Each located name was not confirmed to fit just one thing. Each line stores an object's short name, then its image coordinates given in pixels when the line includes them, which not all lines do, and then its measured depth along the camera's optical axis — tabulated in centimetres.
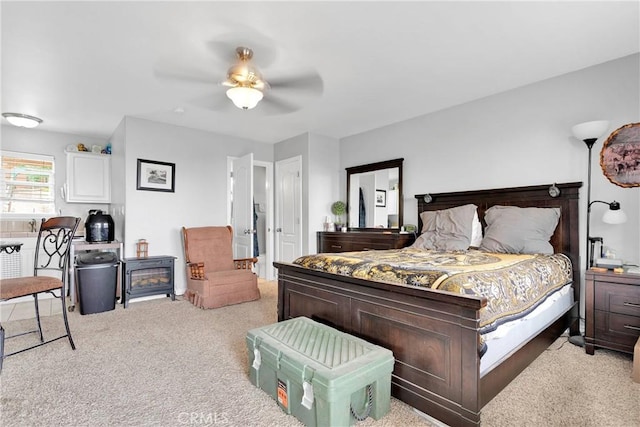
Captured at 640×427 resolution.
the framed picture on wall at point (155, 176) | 427
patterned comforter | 170
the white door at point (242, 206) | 460
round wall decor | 263
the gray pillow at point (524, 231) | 288
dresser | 400
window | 468
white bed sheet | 167
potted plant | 504
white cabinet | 476
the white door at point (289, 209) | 517
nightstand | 232
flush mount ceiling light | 399
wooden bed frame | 153
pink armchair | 387
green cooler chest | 150
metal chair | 222
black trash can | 357
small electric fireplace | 393
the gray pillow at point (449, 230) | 325
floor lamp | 252
